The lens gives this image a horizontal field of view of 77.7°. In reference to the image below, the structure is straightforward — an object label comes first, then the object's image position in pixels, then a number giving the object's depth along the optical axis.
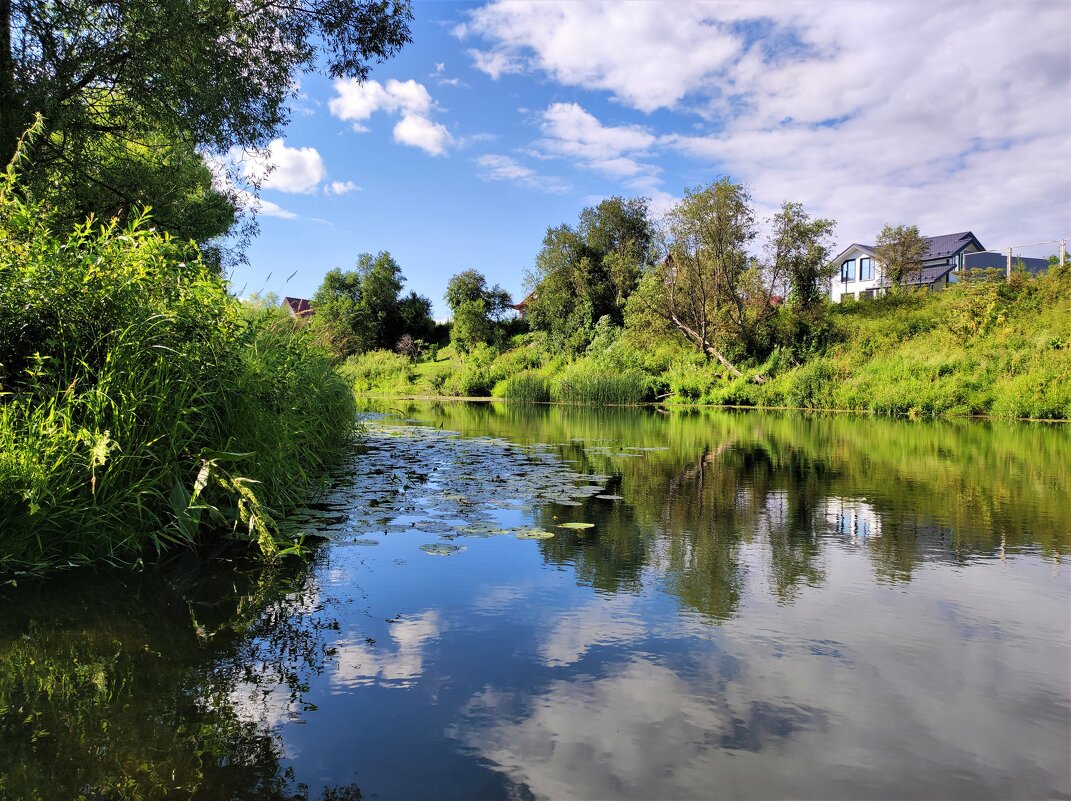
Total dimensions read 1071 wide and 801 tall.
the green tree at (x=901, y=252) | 38.69
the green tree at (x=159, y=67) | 8.59
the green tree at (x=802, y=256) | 31.72
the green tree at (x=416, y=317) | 60.72
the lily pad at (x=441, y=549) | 4.68
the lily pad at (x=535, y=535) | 5.14
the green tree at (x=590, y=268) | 46.16
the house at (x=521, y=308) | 76.54
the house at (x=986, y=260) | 44.83
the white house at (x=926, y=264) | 49.03
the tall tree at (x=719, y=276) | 32.31
